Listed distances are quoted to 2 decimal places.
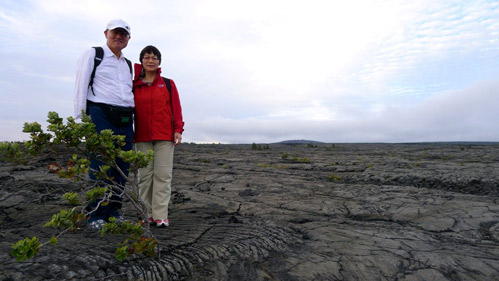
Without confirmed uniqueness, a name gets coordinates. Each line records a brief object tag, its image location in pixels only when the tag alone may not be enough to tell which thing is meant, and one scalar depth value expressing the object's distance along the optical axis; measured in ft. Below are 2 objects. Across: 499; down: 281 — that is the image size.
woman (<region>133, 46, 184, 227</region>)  11.98
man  10.49
